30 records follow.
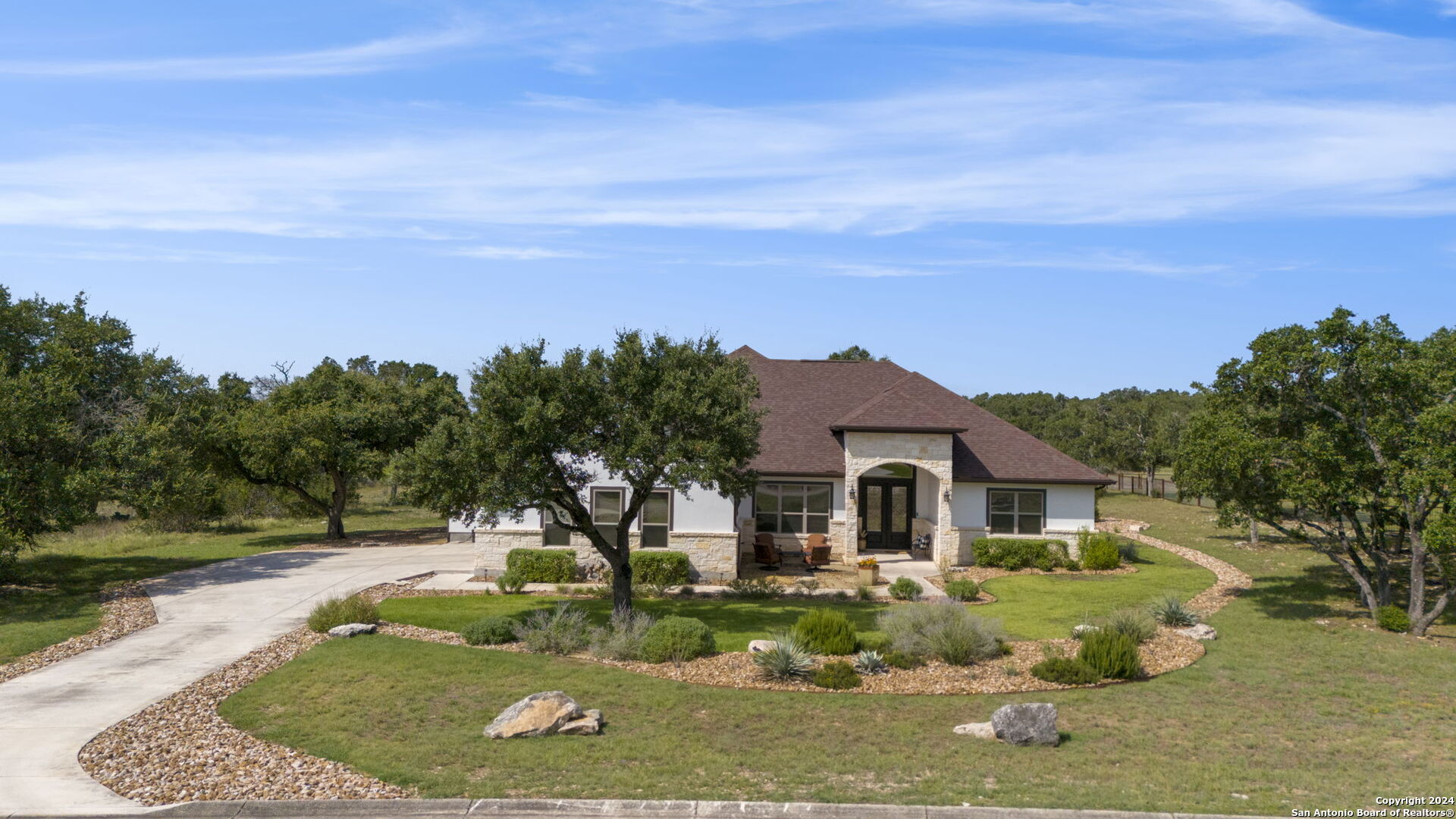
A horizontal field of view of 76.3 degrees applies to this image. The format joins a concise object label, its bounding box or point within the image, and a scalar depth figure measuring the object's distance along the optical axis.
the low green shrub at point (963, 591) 22.61
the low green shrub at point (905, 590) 22.41
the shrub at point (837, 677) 14.31
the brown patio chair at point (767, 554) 27.45
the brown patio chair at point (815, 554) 27.17
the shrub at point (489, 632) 17.12
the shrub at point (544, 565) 24.89
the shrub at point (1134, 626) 16.81
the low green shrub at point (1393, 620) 18.20
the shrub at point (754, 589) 22.89
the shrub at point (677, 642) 15.72
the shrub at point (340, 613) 17.86
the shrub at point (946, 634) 15.59
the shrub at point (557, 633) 16.53
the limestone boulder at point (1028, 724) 11.36
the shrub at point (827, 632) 16.05
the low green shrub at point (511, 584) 23.08
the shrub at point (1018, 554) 27.64
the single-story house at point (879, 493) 25.66
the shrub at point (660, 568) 24.59
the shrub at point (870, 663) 15.10
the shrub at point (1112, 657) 14.69
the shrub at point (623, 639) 16.02
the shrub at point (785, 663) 14.57
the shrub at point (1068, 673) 14.46
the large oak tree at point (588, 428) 17.27
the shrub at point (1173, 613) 18.59
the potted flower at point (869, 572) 24.69
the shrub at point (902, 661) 15.40
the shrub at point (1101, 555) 27.19
